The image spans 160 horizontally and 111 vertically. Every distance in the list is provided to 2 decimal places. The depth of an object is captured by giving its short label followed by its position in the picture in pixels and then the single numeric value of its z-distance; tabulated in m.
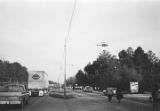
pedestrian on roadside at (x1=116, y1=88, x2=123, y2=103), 28.34
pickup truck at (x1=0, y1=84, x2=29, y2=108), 18.14
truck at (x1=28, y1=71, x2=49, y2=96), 39.75
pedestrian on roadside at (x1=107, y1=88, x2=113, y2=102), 30.46
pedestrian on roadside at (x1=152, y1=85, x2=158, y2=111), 16.61
